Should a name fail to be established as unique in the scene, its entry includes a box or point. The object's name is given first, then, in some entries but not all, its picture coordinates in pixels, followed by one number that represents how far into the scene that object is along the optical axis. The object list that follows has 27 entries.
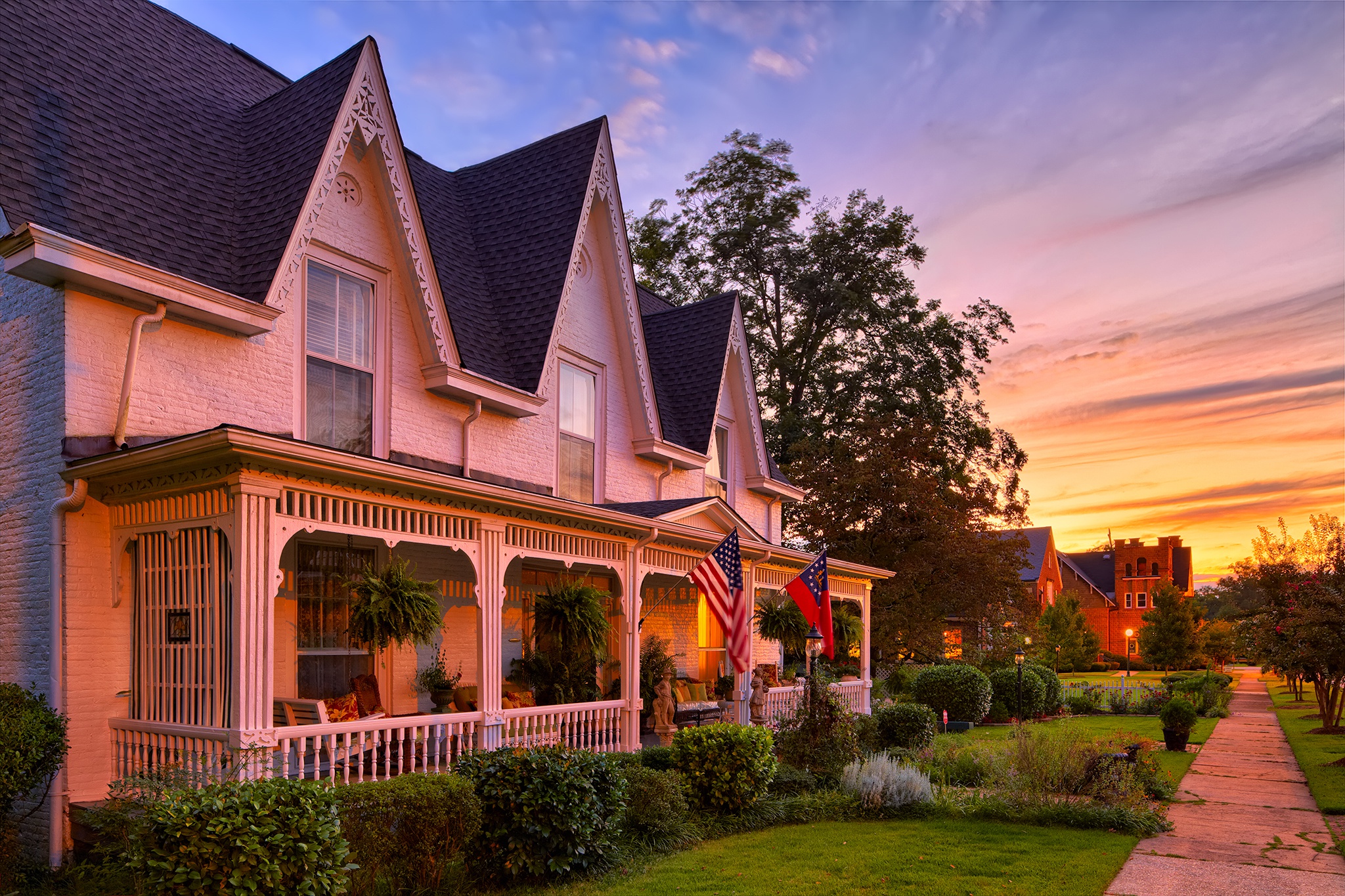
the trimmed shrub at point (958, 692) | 27.39
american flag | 13.96
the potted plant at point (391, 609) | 10.16
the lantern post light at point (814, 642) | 15.44
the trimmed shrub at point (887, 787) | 12.73
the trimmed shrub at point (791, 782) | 13.33
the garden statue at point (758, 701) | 15.46
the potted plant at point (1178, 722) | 21.02
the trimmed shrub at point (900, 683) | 31.48
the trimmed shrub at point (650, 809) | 10.49
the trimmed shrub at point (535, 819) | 8.76
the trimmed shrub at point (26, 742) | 7.85
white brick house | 8.80
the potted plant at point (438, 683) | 12.61
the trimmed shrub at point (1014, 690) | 29.97
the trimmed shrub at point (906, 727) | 17.80
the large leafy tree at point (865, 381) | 31.58
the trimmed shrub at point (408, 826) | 7.60
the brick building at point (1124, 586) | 94.06
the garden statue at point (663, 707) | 17.02
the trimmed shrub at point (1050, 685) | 31.75
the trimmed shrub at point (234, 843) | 6.25
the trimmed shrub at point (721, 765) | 11.90
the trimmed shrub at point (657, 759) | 12.60
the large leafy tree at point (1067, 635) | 60.34
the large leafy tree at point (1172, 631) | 55.97
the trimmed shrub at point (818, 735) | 14.57
